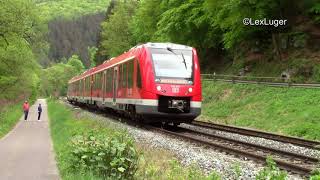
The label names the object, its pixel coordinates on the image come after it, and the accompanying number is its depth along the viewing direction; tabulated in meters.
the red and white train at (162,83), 20.27
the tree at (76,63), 176.50
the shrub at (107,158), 9.03
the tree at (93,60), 108.88
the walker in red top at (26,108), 39.05
